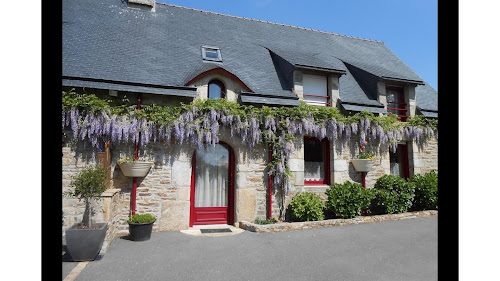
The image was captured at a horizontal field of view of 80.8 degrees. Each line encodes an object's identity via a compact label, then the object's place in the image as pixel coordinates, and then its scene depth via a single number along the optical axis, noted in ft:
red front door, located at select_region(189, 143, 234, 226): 21.86
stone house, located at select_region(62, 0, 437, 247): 19.85
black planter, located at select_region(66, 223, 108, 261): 13.34
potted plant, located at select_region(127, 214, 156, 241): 17.39
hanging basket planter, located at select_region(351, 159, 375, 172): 25.12
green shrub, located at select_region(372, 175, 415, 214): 24.26
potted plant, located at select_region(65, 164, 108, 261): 13.38
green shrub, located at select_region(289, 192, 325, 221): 21.65
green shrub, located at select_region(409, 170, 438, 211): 25.46
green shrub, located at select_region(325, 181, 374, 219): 22.38
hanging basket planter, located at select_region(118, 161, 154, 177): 19.03
